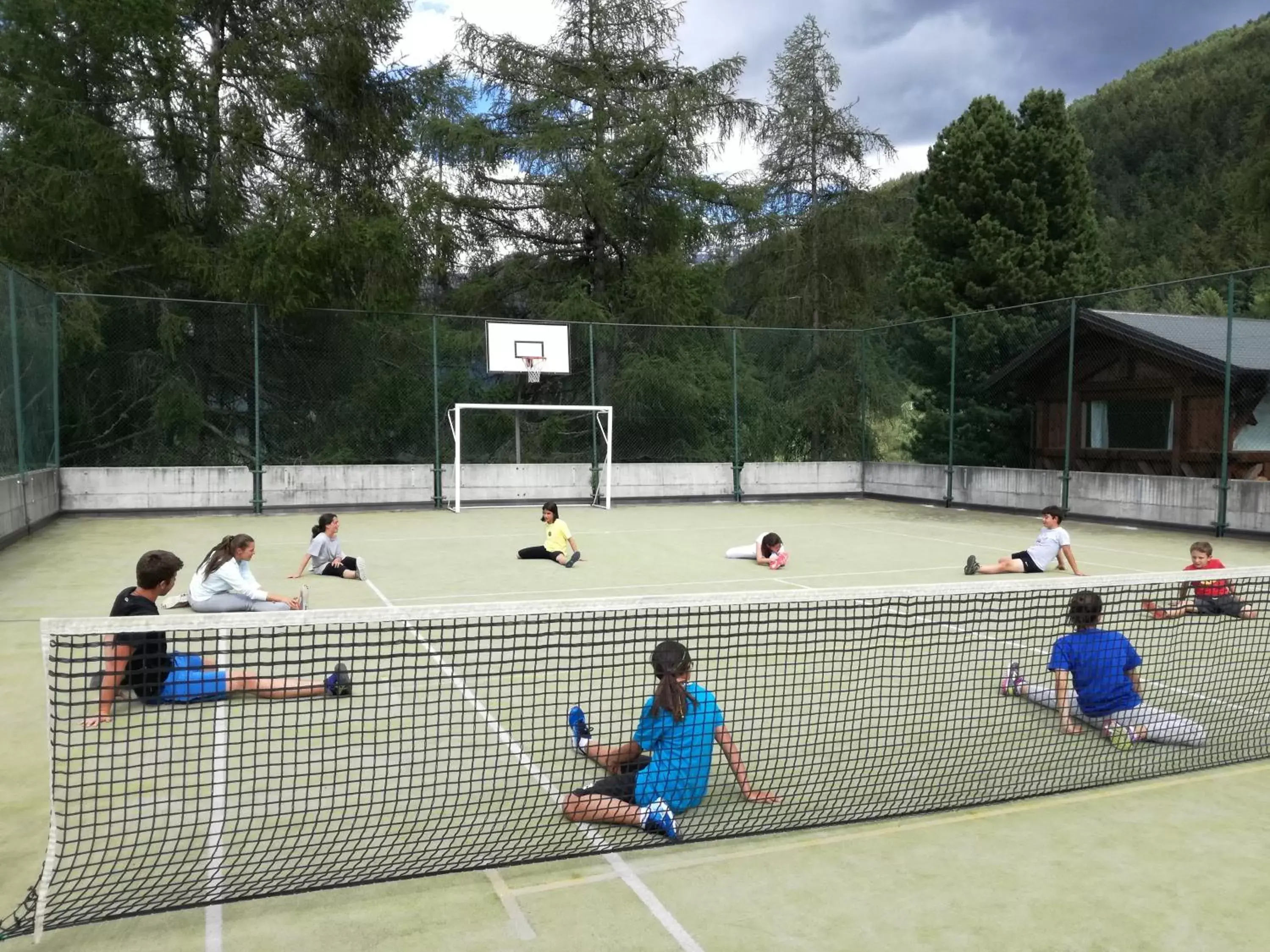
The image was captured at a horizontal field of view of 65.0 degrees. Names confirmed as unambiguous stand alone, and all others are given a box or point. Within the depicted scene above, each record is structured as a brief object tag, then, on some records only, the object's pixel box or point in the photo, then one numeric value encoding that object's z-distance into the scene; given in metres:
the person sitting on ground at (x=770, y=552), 11.21
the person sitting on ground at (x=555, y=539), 11.49
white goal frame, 18.06
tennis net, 3.64
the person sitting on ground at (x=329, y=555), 10.09
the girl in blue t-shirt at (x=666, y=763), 3.99
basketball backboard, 19.56
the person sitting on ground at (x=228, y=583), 7.32
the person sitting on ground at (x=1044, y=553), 10.72
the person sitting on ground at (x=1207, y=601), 7.27
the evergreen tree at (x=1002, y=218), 22.64
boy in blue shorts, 5.25
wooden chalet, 16.20
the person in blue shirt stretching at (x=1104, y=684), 5.09
